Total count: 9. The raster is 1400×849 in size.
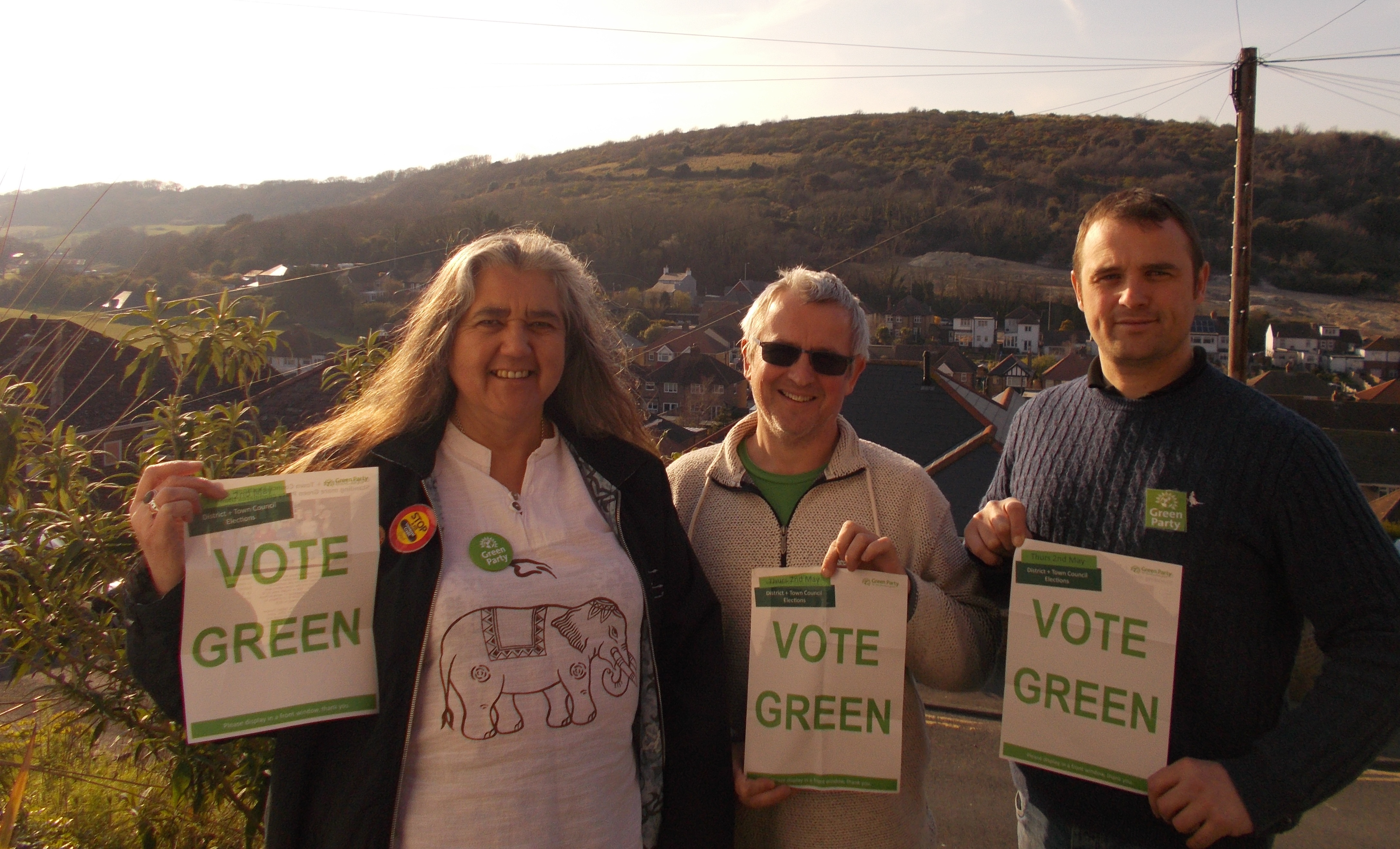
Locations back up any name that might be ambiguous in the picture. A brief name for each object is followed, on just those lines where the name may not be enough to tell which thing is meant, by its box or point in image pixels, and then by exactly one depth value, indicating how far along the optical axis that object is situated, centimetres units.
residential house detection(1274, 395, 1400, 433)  3306
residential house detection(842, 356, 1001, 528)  1409
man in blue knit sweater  190
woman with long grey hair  187
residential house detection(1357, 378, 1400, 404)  3875
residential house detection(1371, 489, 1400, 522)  2369
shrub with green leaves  250
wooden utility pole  1123
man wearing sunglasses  231
